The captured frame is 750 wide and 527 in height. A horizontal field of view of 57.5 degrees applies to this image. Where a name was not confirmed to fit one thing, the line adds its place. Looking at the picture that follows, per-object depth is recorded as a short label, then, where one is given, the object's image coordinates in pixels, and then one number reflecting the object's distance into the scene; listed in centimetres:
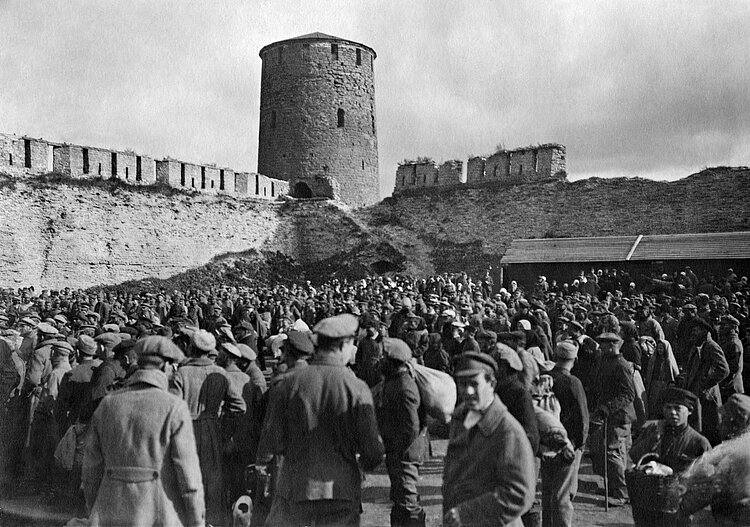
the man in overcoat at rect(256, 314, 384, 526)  375
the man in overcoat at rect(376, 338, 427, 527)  507
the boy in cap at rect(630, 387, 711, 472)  480
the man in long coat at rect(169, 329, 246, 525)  525
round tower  3112
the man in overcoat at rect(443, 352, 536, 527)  313
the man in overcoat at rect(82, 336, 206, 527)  354
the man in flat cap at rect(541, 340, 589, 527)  504
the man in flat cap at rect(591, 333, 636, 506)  632
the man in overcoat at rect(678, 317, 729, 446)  690
